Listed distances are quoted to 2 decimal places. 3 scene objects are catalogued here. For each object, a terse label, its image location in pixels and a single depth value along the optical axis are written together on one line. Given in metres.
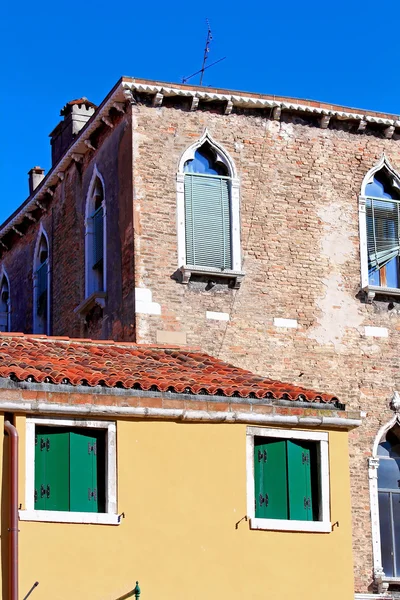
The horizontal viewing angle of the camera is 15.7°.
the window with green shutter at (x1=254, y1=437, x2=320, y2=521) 18.92
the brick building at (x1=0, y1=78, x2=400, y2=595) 22.66
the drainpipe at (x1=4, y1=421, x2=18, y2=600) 16.83
